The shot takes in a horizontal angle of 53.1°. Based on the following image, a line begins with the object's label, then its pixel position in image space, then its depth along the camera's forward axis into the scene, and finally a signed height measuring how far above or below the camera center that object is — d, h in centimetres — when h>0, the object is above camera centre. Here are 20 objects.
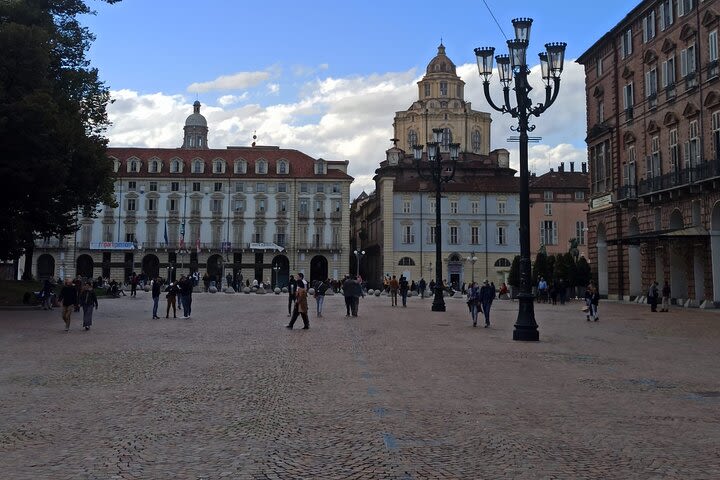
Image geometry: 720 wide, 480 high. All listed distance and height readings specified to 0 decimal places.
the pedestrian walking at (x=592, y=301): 2745 -67
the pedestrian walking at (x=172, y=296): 2810 -43
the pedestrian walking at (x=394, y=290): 4072 -33
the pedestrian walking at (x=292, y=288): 2547 -13
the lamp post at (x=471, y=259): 7782 +278
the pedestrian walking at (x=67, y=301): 2077 -45
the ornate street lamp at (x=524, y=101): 1888 +500
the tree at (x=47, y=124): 2939 +690
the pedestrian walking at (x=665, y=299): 3409 -75
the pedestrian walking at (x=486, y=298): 2395 -48
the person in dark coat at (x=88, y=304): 2125 -56
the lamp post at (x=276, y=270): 8598 +173
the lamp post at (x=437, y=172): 3106 +499
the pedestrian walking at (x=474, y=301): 2406 -59
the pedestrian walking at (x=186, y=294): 2759 -36
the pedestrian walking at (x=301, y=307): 2170 -68
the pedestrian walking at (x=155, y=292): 2733 -27
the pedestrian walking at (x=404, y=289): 3904 -27
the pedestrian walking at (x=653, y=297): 3438 -66
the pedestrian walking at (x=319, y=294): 2848 -38
